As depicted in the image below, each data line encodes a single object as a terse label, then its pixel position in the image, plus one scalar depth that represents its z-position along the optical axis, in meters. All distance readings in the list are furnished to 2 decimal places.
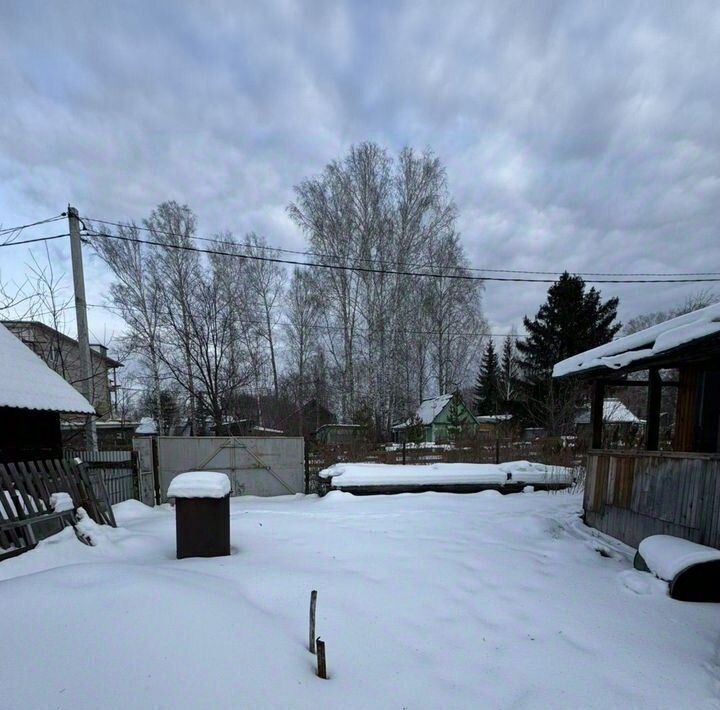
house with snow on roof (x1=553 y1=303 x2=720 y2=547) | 4.19
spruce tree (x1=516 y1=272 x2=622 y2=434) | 20.98
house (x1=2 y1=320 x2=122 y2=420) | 10.89
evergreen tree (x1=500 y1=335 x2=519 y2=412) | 23.51
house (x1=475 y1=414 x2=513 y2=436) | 14.37
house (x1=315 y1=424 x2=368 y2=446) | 14.62
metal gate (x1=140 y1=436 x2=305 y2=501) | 9.24
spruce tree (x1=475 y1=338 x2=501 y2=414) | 34.61
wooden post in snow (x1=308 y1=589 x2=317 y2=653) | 2.33
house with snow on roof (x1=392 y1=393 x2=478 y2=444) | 17.93
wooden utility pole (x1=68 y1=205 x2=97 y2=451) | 8.91
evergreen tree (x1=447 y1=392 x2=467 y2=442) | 15.38
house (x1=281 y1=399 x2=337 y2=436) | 20.12
